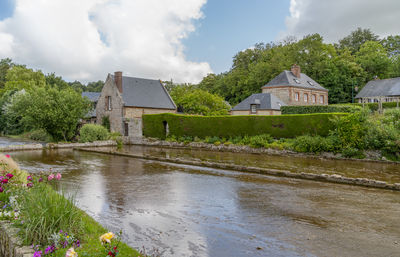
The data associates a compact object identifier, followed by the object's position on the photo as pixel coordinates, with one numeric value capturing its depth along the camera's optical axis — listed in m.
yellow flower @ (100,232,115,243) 3.30
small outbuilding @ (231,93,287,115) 35.78
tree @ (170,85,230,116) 34.22
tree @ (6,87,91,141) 27.20
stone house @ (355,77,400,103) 41.25
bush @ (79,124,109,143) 28.17
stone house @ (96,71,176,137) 32.94
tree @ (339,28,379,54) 67.00
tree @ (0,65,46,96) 59.84
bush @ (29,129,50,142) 34.33
